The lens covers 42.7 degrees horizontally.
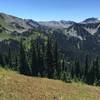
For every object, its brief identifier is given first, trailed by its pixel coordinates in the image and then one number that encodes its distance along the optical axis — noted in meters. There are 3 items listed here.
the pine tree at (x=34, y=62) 48.07
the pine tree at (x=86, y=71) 55.53
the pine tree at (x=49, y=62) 43.36
